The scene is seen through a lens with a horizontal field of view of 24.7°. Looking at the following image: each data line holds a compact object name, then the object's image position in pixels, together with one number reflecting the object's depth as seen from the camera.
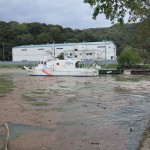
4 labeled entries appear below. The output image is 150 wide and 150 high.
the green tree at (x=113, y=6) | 9.81
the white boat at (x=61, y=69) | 60.47
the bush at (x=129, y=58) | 81.69
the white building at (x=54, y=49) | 112.91
